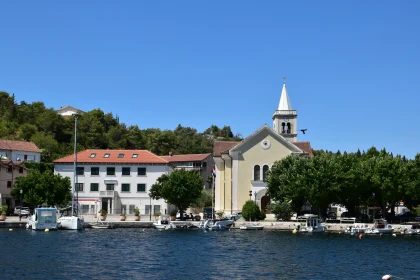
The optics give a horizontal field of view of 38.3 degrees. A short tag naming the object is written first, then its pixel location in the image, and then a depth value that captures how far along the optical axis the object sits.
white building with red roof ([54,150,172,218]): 99.00
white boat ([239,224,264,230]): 79.62
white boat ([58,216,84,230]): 77.50
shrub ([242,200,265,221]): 85.00
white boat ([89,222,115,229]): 81.36
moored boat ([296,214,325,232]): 76.19
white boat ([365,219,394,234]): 74.25
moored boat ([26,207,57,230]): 76.94
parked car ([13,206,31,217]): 93.04
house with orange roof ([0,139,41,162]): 118.09
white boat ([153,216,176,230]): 81.25
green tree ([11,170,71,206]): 86.81
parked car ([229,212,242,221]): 87.75
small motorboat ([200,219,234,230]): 80.19
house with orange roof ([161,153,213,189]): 137.59
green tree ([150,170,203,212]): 87.25
